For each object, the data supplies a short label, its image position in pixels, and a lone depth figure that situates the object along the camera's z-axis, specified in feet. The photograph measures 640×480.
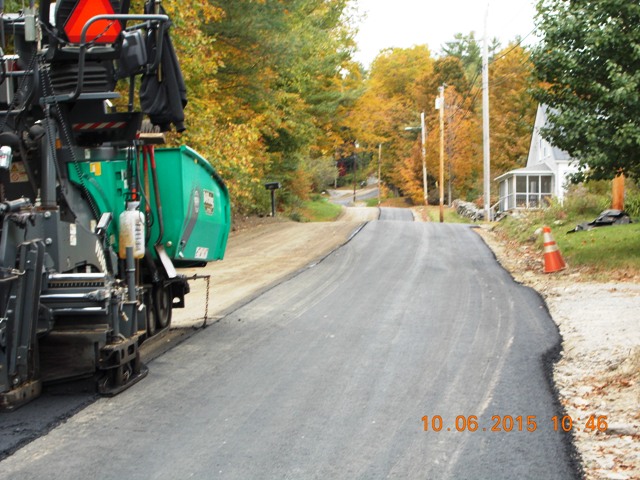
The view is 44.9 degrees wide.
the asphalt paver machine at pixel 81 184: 20.58
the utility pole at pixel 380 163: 269.30
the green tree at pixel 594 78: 50.72
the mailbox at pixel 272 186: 104.94
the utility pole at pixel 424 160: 193.77
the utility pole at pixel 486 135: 118.69
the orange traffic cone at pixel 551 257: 52.90
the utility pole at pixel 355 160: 299.87
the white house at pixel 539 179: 160.86
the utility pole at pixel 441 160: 140.67
